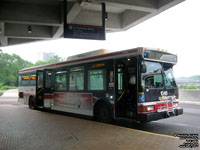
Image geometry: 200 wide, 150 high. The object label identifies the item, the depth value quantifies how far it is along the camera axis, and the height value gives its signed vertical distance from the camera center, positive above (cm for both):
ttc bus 788 -12
